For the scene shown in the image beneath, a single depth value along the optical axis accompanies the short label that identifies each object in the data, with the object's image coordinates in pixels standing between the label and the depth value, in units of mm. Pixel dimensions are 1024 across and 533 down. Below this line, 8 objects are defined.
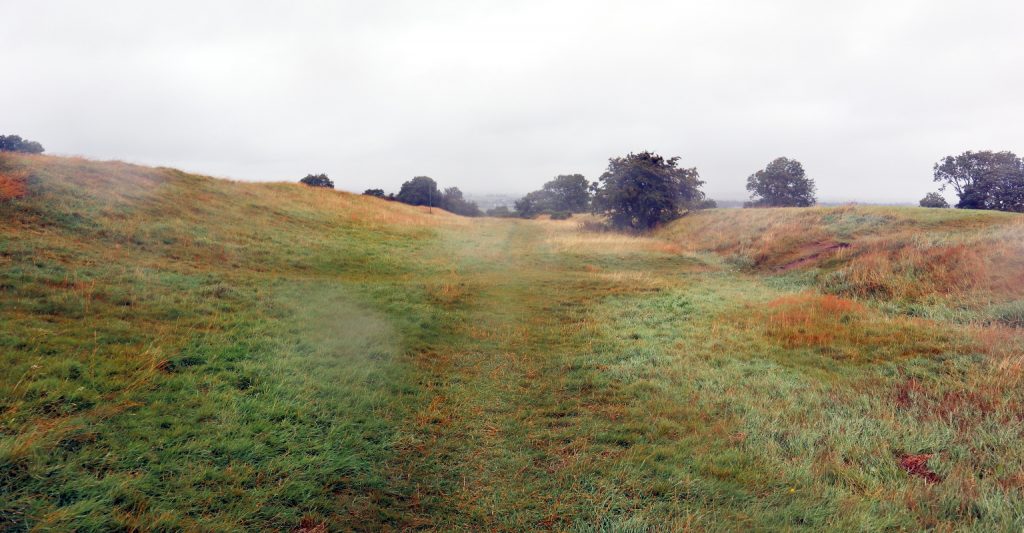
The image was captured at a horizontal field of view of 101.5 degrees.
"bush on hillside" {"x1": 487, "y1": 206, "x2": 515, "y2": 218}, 88688
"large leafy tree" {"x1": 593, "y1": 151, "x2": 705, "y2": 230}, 39875
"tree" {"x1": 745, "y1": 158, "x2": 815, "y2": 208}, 51969
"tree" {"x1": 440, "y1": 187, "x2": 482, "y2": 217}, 85312
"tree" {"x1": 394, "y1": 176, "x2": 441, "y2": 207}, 71875
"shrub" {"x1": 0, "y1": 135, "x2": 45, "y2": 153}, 43531
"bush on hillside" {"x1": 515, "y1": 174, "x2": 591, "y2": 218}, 85750
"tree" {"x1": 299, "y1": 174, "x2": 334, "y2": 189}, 63719
